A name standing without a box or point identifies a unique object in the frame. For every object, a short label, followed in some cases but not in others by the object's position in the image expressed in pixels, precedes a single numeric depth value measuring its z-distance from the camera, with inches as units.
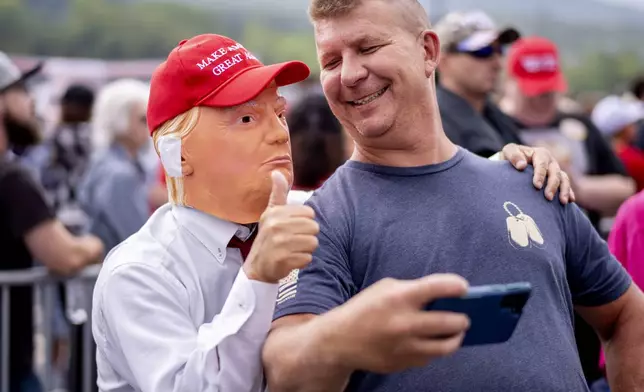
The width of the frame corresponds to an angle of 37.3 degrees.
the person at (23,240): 175.2
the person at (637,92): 431.5
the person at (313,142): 177.6
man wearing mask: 88.7
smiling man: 86.9
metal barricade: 178.7
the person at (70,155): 291.1
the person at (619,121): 325.1
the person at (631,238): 131.6
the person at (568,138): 217.5
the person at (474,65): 180.9
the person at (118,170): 233.0
